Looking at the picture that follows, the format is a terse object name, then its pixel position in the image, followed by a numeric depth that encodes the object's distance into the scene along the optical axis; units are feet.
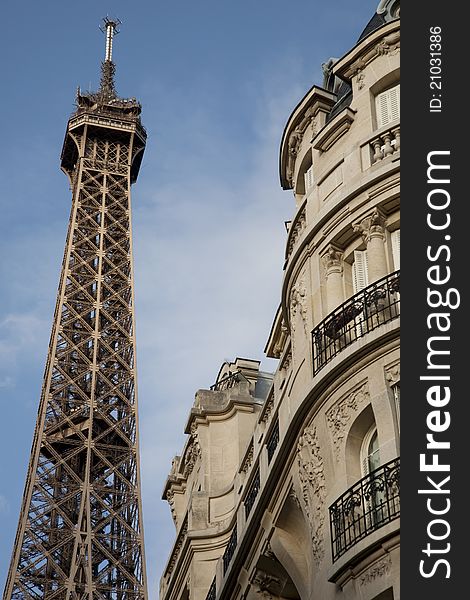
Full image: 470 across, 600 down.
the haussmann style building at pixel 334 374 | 53.67
